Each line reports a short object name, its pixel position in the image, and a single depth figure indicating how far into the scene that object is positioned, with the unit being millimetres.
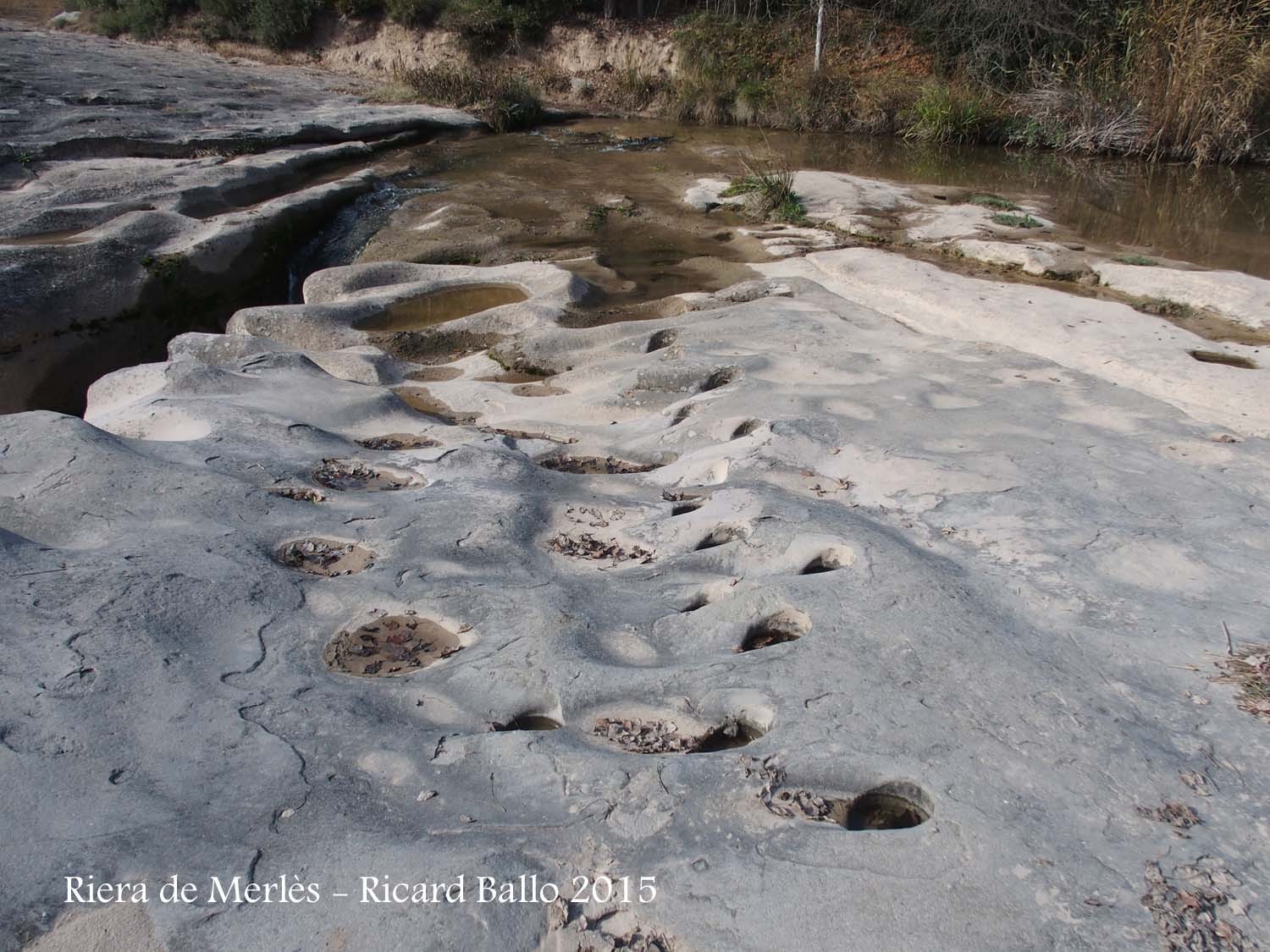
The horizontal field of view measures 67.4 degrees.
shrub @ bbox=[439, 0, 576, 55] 16453
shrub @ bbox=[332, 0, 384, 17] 17516
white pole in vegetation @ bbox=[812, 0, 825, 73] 14424
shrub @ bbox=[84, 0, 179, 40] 18781
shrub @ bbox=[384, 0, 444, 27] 16859
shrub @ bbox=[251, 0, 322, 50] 17594
